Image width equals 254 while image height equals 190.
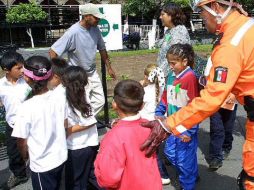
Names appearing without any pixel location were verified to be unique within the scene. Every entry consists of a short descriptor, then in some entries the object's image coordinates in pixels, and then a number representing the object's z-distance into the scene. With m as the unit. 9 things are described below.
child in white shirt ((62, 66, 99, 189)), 3.50
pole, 6.25
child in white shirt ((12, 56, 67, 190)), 3.01
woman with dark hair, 4.76
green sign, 6.24
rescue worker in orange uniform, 2.47
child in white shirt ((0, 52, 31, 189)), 4.00
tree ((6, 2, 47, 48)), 21.81
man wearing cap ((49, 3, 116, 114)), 5.07
